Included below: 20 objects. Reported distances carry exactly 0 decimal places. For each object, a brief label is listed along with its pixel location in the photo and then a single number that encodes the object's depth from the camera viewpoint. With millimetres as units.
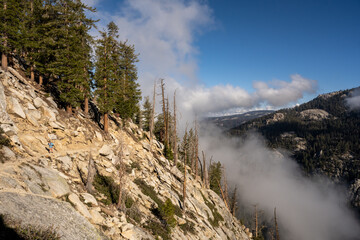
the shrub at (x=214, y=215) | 28769
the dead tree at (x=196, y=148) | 33375
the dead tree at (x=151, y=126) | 31744
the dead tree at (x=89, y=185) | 13219
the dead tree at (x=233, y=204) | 50047
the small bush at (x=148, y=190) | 18484
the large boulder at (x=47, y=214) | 7427
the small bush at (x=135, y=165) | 21306
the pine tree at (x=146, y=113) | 45688
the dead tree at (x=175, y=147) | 31453
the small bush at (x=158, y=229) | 13867
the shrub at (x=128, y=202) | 14622
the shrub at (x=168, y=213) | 15382
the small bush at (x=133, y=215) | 13428
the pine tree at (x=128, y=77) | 30447
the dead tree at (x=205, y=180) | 42000
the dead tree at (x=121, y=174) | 13336
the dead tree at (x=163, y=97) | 30588
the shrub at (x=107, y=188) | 14066
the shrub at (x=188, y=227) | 18414
